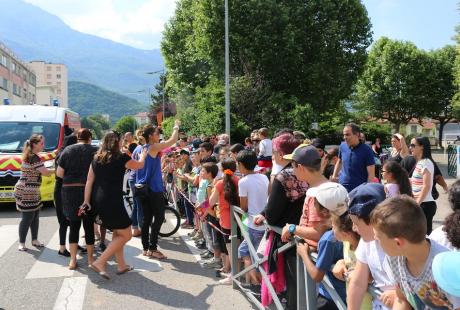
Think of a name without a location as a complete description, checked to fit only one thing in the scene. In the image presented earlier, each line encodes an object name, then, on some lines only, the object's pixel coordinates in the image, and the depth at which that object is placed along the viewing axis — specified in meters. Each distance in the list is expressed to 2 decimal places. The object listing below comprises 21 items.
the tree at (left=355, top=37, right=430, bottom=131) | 44.81
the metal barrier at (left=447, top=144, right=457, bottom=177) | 17.34
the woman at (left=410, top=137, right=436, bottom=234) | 5.53
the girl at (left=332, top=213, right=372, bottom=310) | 2.70
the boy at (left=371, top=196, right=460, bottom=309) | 2.04
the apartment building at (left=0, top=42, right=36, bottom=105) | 66.19
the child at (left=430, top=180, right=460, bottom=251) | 2.24
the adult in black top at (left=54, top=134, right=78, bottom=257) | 6.73
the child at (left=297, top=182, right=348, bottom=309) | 2.87
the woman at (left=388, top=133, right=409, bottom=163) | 7.60
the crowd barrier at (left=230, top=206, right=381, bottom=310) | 2.85
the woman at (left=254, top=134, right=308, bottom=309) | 3.67
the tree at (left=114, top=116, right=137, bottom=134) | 122.38
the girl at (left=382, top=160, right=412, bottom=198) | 4.80
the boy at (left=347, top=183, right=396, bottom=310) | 2.44
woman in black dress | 5.59
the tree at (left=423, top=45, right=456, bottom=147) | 45.56
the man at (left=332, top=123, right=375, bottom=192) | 6.52
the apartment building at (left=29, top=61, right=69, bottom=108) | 152.90
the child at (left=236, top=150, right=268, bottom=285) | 4.77
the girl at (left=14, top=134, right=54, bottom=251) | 6.98
